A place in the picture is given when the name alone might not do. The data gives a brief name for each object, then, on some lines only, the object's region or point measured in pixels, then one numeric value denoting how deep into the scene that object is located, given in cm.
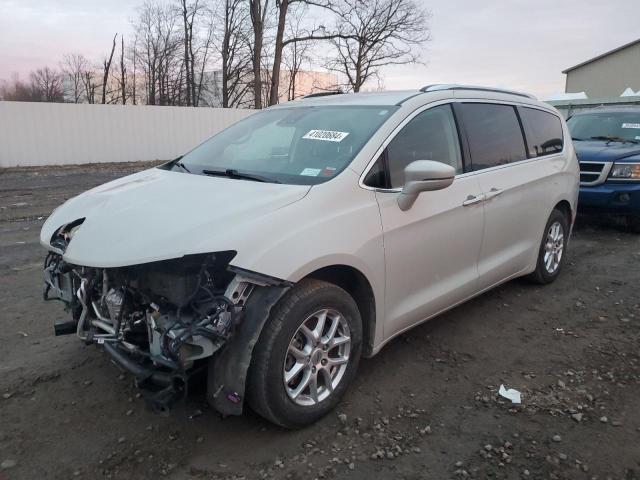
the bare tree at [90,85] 4669
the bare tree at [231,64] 3856
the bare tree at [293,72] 3495
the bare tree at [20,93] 5053
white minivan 263
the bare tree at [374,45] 3848
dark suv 742
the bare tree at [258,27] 3002
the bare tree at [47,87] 5316
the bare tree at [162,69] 4269
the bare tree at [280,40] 2891
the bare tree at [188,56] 4141
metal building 3828
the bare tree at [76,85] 4937
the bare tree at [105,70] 4338
